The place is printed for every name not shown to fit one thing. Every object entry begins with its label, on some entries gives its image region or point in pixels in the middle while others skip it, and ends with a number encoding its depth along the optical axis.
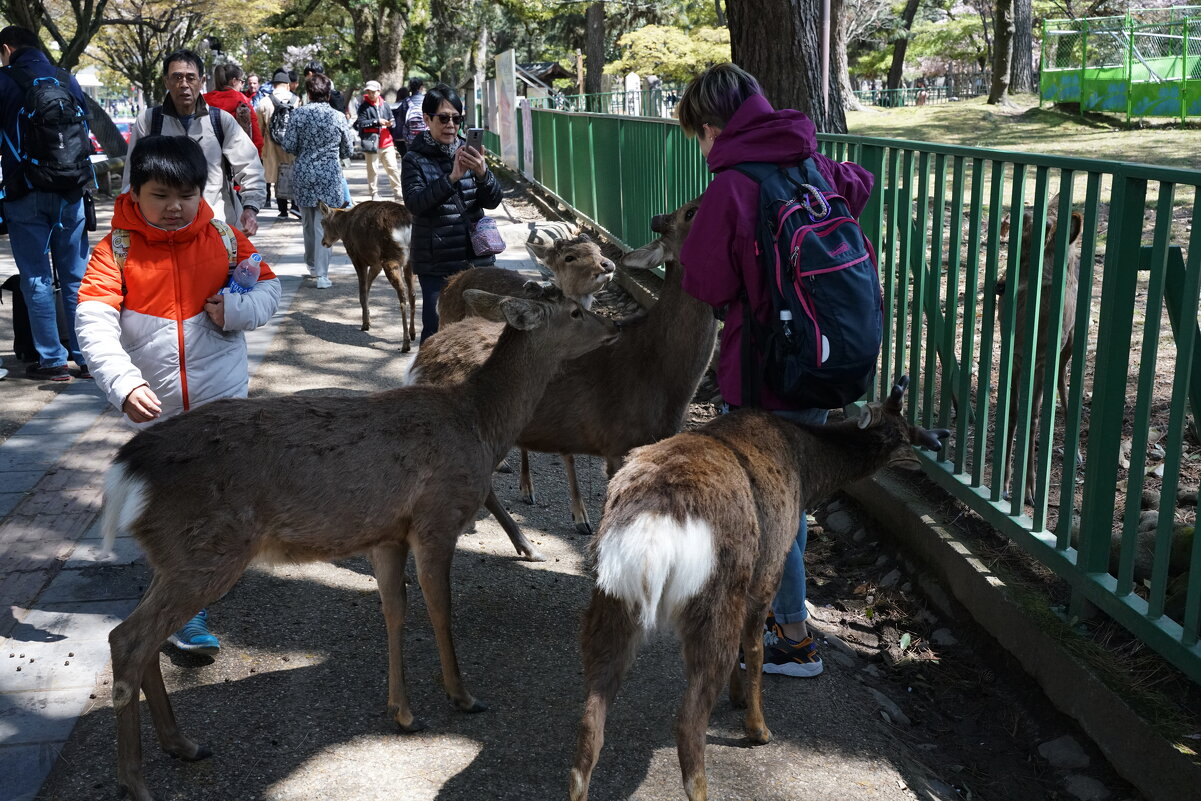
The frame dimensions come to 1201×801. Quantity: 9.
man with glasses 6.38
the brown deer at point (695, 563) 2.93
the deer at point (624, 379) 4.79
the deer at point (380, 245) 9.31
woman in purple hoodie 3.42
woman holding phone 6.79
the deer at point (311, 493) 3.16
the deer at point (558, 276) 6.14
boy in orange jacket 3.65
